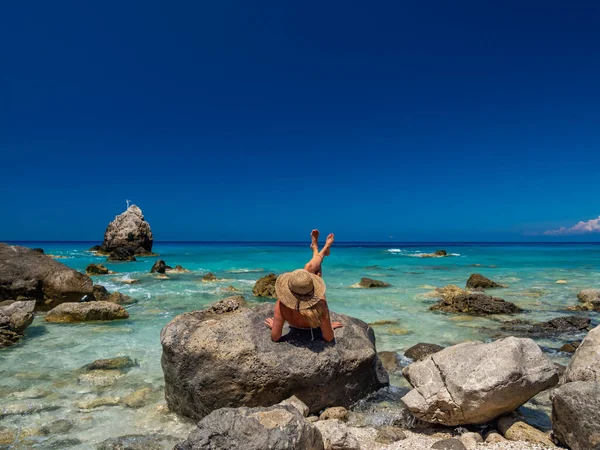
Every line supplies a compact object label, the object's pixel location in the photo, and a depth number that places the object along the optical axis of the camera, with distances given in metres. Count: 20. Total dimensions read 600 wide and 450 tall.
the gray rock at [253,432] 3.95
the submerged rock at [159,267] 29.70
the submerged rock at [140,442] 5.13
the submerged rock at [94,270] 28.25
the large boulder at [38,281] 13.69
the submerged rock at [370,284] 21.73
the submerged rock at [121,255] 47.81
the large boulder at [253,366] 5.67
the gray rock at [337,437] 4.50
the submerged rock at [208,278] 24.83
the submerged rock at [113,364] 8.29
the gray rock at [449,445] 4.43
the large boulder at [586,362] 4.84
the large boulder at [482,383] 4.80
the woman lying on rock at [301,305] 5.73
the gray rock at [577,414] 4.04
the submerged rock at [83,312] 12.49
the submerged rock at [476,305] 13.73
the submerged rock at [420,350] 8.51
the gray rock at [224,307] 7.10
